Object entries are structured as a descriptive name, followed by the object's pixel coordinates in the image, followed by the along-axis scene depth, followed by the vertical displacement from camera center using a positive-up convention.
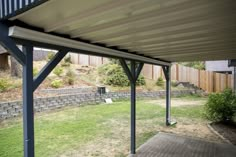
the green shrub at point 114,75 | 13.66 +0.15
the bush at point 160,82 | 15.32 -0.36
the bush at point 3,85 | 8.58 -0.30
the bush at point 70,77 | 12.01 +0.02
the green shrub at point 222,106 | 7.01 -1.01
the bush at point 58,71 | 12.12 +0.35
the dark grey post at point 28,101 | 2.39 -0.27
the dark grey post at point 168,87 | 7.44 -0.37
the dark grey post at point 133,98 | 4.77 -0.48
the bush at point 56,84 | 10.87 -0.34
